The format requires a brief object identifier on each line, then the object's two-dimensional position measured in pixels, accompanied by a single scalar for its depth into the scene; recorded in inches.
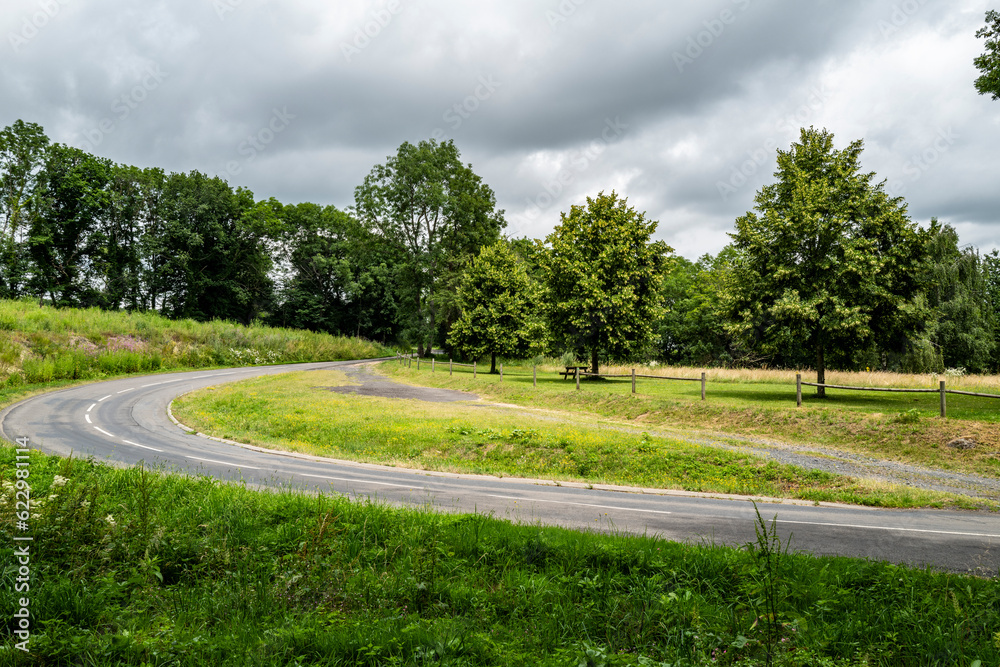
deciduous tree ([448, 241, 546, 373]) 1610.5
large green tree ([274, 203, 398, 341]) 2834.6
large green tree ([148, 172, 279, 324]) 2365.9
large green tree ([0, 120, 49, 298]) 1991.9
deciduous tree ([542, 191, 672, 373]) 1315.2
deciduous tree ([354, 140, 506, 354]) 2111.2
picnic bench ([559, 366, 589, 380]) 1345.8
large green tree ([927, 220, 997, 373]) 1567.4
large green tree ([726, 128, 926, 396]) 888.9
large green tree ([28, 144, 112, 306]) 2110.0
